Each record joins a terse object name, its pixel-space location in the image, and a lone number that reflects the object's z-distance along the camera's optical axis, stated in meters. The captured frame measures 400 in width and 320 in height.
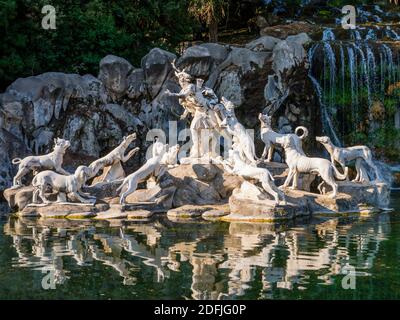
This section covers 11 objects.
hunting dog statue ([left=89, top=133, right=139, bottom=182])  21.00
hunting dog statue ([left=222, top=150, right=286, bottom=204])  18.12
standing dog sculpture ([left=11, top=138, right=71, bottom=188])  20.88
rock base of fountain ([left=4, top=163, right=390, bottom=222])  18.31
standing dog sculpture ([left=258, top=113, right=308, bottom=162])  21.42
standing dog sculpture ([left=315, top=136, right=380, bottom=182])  20.77
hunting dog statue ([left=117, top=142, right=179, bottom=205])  19.41
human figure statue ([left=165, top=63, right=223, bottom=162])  21.42
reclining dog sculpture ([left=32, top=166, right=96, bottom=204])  19.45
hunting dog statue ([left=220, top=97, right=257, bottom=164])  20.45
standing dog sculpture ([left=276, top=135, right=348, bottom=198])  19.42
